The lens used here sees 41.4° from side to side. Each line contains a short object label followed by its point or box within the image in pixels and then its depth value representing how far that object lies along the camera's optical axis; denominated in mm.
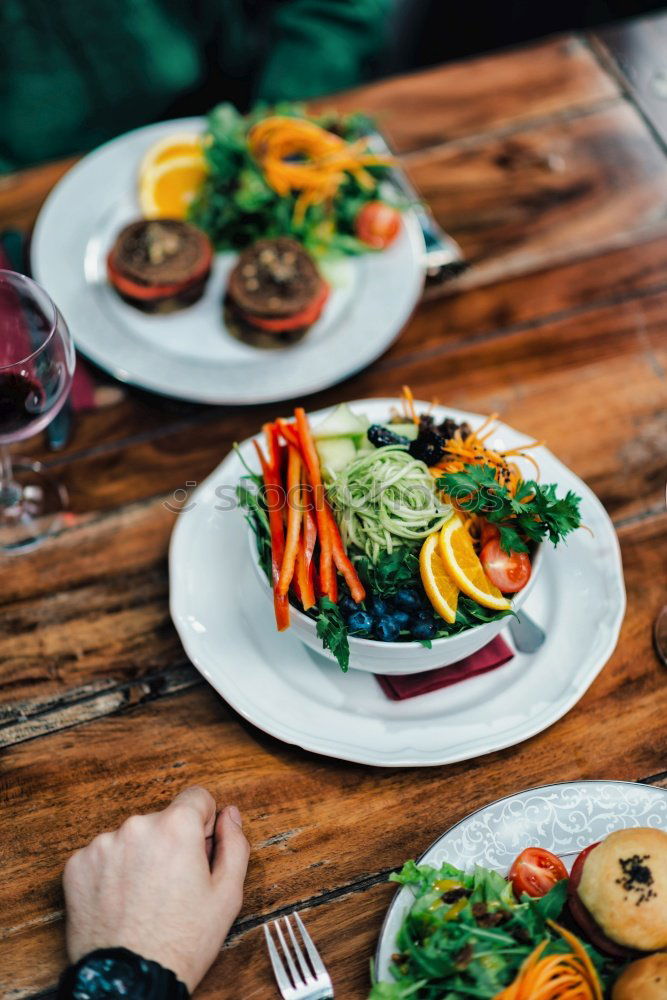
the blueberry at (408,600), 1332
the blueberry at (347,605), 1344
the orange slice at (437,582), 1295
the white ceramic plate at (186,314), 1826
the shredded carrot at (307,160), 2068
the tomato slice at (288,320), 1883
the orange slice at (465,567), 1310
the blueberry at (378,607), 1342
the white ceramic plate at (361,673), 1413
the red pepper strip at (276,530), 1342
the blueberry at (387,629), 1325
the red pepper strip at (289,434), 1484
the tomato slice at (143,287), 1896
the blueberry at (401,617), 1330
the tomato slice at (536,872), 1239
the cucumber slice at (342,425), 1527
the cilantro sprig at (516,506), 1347
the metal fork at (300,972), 1222
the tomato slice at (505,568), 1363
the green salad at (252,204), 2072
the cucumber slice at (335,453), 1495
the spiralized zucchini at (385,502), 1409
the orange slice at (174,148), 2111
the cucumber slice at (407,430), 1522
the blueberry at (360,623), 1323
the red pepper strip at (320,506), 1361
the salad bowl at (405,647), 1328
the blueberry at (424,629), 1323
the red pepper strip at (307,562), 1336
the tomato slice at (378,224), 2035
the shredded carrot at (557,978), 1065
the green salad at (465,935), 1110
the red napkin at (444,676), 1456
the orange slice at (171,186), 2085
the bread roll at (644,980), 1037
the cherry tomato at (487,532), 1411
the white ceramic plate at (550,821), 1275
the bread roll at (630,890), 1100
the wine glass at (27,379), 1434
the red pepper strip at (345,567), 1347
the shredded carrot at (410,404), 1528
